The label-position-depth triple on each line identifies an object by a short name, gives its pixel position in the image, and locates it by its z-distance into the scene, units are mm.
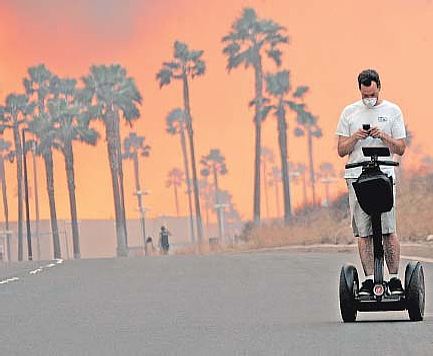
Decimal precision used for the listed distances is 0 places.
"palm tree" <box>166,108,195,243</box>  149875
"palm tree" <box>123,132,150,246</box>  161375
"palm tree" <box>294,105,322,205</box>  148425
